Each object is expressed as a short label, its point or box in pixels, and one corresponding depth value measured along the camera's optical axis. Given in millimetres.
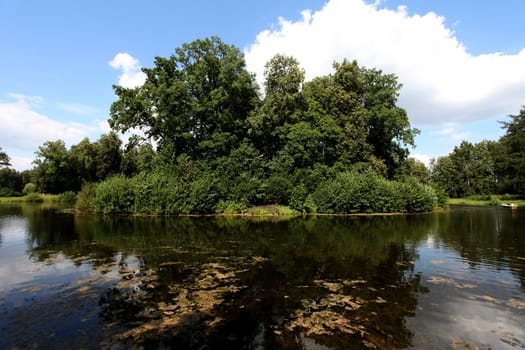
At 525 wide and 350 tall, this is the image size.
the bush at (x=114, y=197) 29609
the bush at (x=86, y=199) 30859
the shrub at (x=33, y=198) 58522
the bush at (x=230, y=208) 31125
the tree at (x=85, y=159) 55875
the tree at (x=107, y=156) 56531
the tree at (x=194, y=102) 34500
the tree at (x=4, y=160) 71000
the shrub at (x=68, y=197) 50406
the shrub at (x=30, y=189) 66062
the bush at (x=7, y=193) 68125
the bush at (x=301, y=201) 31703
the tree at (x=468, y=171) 69250
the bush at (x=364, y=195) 30609
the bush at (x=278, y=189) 32344
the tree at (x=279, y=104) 36094
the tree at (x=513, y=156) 53125
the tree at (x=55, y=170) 56844
